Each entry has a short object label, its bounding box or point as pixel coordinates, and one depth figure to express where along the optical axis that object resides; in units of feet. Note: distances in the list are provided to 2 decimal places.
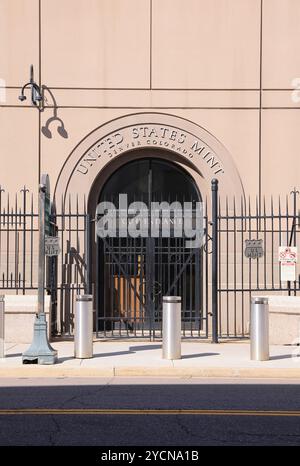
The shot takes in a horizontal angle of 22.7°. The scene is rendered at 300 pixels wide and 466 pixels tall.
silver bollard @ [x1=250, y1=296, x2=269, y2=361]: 41.09
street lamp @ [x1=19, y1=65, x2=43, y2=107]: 54.95
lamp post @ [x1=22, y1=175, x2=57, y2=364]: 40.06
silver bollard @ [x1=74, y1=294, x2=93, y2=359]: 42.06
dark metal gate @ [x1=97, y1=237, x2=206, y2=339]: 55.21
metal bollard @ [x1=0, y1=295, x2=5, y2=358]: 41.81
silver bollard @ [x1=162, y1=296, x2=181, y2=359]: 41.60
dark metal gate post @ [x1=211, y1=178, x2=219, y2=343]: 50.37
